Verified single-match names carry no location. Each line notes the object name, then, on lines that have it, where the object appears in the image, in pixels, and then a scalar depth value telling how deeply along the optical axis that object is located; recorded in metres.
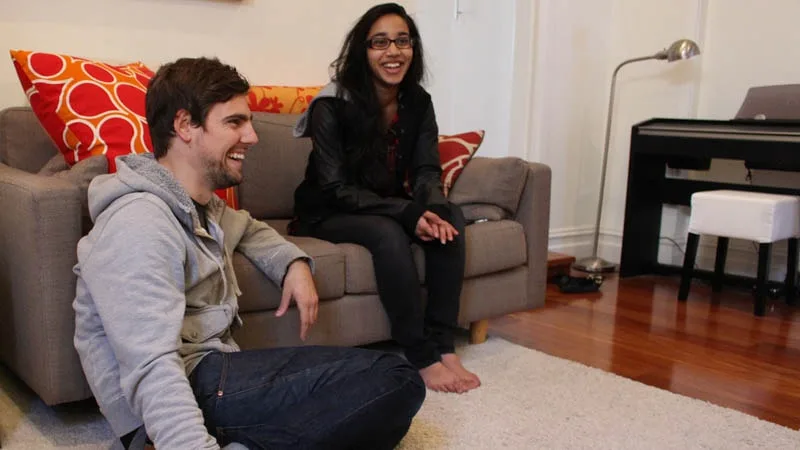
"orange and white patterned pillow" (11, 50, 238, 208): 1.83
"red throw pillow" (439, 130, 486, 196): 2.44
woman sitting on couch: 1.97
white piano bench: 2.86
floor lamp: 3.39
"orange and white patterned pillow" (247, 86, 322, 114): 2.56
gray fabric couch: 1.48
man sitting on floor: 1.12
